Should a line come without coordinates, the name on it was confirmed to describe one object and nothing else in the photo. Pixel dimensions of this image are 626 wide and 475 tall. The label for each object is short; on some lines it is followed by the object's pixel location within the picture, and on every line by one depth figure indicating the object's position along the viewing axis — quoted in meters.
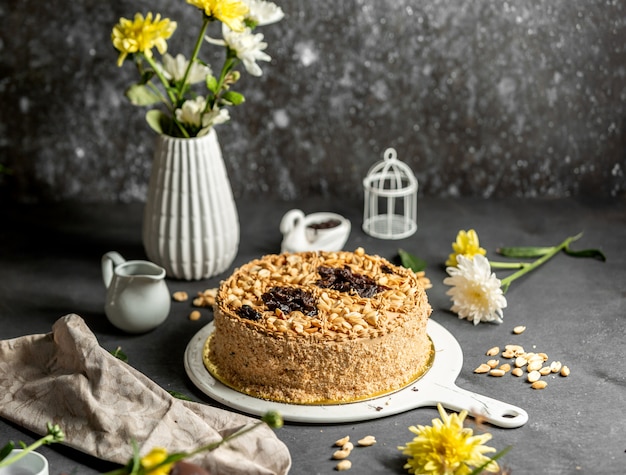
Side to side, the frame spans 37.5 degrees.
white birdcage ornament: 2.66
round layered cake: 1.80
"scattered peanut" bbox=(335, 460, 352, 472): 1.65
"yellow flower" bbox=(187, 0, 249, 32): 2.11
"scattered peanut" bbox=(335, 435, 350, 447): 1.72
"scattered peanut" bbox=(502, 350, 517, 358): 2.02
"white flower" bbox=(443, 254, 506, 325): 2.12
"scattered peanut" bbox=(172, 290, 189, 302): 2.32
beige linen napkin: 1.63
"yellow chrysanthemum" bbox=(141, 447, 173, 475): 1.30
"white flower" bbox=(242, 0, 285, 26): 2.21
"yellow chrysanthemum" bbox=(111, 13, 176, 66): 2.18
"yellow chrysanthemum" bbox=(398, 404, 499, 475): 1.58
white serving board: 1.77
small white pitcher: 2.10
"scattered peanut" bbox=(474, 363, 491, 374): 1.97
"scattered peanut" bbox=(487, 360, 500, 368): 1.98
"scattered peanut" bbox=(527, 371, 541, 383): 1.93
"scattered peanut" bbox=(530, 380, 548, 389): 1.90
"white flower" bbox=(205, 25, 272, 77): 2.21
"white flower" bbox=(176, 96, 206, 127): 2.27
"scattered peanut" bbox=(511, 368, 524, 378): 1.96
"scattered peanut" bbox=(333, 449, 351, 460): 1.68
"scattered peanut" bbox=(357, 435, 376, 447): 1.72
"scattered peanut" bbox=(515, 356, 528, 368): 1.98
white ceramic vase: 2.31
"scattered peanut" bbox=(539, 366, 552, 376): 1.96
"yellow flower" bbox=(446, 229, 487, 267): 2.32
